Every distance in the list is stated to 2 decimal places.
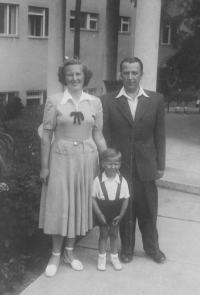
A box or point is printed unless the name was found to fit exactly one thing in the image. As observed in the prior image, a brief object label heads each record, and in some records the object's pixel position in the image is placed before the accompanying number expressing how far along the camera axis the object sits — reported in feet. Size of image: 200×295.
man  13.76
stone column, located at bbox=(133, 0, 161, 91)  22.50
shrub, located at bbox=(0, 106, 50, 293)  14.06
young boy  13.34
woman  13.01
